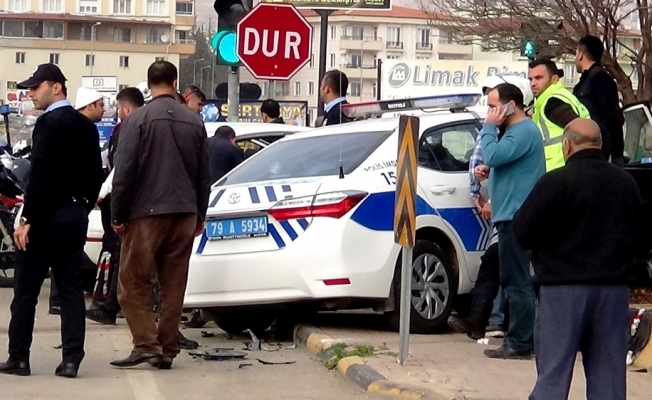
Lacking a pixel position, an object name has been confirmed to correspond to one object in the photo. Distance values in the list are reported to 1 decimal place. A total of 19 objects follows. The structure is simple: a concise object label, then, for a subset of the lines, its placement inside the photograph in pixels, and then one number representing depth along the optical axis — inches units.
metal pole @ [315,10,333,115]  586.2
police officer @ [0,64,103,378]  319.0
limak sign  1737.2
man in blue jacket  336.2
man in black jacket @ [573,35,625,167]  381.1
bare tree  1248.0
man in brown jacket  329.4
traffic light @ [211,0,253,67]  530.9
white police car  362.6
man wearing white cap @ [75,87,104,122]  361.1
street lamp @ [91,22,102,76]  3671.3
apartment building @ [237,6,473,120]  2369.6
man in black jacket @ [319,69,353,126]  485.7
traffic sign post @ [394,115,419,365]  320.5
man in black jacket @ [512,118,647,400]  228.5
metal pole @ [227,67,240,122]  547.8
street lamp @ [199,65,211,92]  2870.3
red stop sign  501.4
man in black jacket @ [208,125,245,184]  449.7
